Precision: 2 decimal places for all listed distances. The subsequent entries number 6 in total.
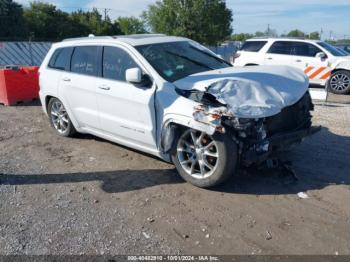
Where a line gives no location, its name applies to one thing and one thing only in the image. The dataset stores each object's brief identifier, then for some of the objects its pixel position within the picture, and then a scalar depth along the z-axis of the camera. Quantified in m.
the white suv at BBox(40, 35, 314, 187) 4.42
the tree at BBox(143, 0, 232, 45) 35.69
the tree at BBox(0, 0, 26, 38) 40.50
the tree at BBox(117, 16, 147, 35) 52.75
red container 10.67
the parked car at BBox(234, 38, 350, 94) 12.68
